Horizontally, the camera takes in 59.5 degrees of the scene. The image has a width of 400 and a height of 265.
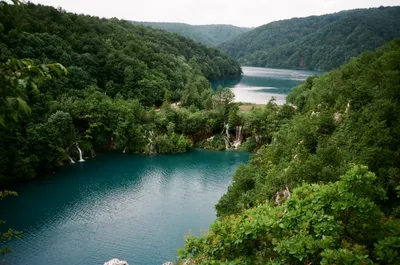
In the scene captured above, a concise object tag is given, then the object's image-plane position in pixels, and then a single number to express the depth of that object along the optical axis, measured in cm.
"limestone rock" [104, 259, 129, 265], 2259
